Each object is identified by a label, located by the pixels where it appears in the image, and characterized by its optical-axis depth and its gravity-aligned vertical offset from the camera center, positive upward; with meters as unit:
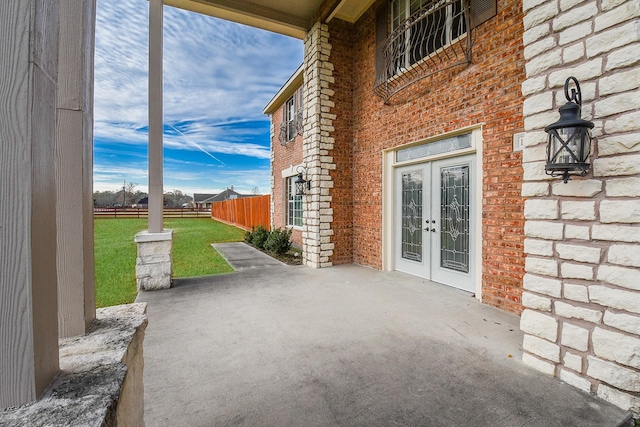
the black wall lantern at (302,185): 6.16 +0.60
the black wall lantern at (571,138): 1.93 +0.49
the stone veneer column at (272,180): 10.74 +1.22
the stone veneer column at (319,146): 5.95 +1.39
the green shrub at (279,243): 7.60 -0.80
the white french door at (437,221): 4.21 -0.15
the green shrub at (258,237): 8.72 -0.76
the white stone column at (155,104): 4.37 +1.64
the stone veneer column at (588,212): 1.83 -0.01
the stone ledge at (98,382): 0.70 -0.50
